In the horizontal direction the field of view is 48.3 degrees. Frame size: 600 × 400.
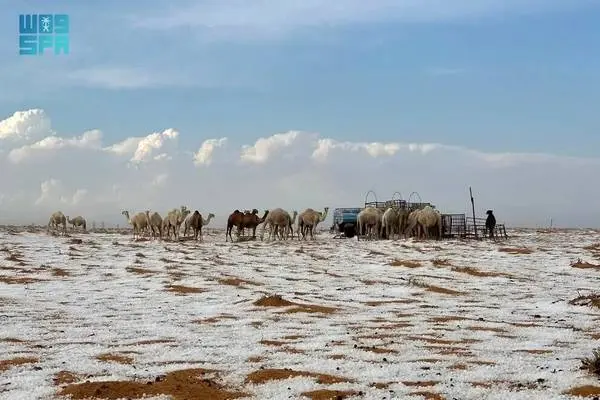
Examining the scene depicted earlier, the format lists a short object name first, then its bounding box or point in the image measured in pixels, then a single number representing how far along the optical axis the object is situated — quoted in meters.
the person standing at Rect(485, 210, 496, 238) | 49.72
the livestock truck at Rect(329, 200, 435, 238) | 54.72
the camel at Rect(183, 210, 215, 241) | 46.50
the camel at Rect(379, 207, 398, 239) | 47.84
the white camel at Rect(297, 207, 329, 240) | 49.25
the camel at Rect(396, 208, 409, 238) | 49.56
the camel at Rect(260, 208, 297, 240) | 47.66
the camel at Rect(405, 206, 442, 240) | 46.14
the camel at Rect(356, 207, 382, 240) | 48.50
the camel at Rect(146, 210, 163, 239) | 48.66
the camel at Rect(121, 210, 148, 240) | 49.66
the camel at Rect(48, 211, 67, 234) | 61.17
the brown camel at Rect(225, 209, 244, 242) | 47.56
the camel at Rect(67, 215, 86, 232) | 71.31
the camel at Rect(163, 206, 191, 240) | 48.91
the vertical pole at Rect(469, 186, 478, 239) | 50.73
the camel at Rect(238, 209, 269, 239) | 48.80
